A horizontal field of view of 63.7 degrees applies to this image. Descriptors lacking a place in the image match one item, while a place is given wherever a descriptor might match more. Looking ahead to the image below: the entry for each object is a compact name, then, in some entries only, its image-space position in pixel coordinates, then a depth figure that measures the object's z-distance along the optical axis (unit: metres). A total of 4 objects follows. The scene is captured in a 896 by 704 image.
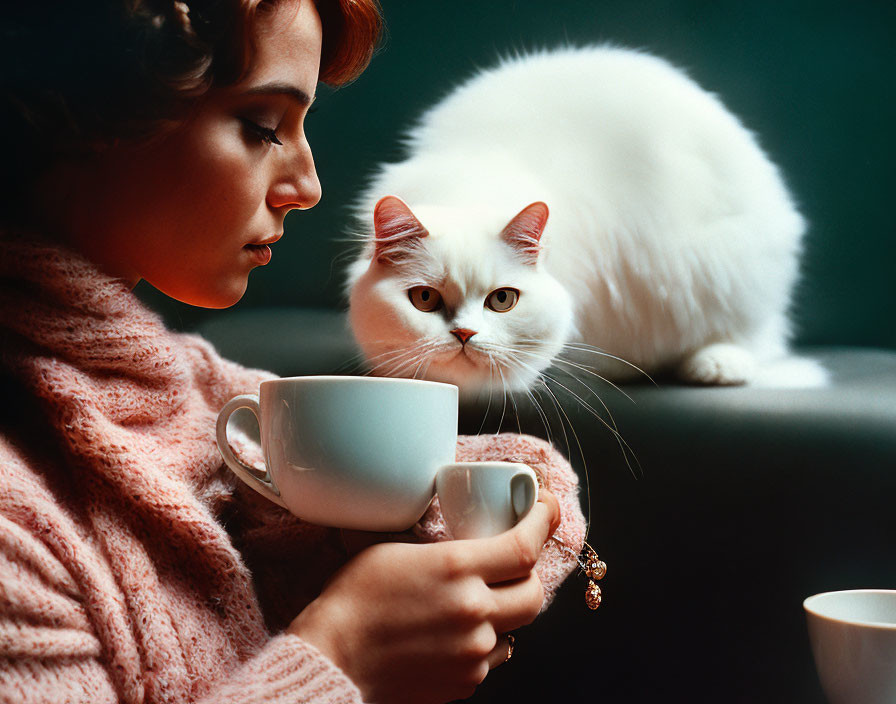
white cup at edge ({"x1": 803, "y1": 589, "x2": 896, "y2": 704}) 0.47
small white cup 0.44
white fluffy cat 0.71
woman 0.43
